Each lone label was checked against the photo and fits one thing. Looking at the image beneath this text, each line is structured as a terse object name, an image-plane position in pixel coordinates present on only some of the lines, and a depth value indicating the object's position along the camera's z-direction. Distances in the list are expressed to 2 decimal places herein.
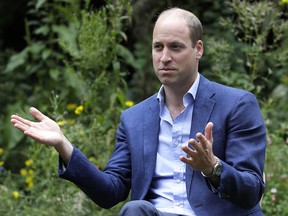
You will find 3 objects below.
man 6.42
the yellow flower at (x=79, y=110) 9.94
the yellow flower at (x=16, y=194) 10.03
